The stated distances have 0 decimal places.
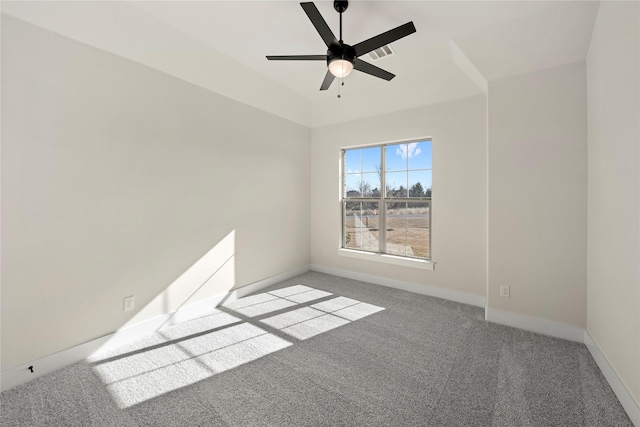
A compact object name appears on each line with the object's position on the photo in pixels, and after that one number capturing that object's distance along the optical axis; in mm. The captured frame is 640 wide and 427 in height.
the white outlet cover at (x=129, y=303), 2427
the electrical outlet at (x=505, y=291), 2770
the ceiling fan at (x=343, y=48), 1797
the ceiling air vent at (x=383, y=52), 2819
